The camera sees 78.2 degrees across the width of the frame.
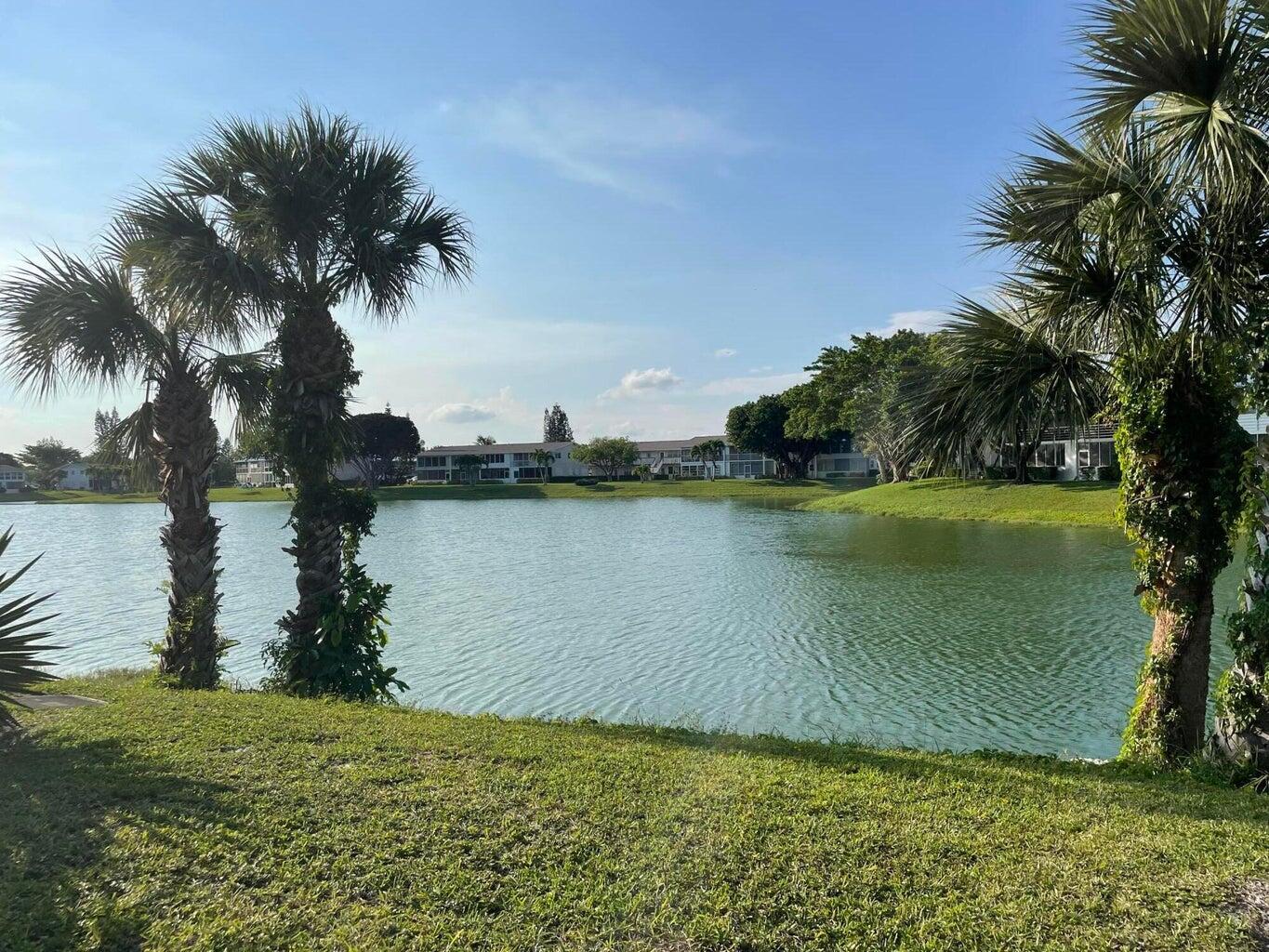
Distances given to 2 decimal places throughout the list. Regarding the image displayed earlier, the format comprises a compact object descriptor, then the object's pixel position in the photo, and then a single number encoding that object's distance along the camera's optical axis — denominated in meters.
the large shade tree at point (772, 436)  81.94
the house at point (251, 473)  121.16
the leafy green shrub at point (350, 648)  9.55
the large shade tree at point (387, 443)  86.94
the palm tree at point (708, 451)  100.38
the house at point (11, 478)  111.94
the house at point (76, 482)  96.26
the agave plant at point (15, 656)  5.88
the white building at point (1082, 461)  44.88
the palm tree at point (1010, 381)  7.18
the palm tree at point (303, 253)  9.53
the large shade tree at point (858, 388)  50.44
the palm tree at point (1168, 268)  5.64
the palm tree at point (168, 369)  9.59
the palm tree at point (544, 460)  103.44
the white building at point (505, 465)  112.62
